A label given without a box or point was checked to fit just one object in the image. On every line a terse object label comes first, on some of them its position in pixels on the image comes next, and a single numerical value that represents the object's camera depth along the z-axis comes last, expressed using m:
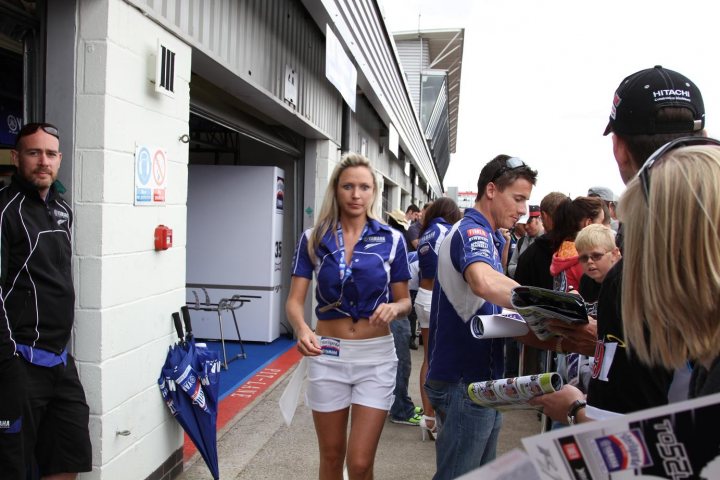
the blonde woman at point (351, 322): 2.82
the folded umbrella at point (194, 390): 3.56
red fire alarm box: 3.43
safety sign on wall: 3.21
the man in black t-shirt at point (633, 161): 1.30
